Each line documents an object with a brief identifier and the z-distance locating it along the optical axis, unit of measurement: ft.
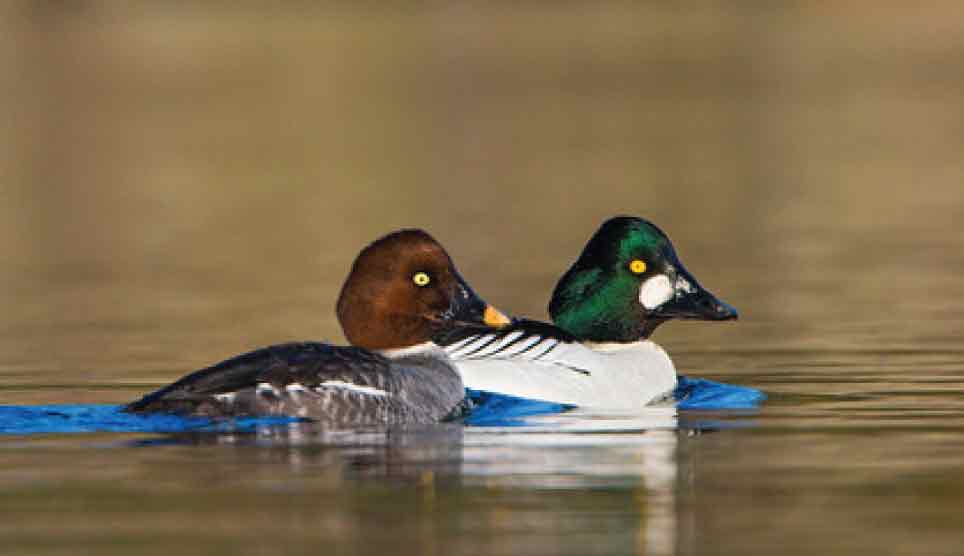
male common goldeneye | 48.21
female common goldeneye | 43.01
